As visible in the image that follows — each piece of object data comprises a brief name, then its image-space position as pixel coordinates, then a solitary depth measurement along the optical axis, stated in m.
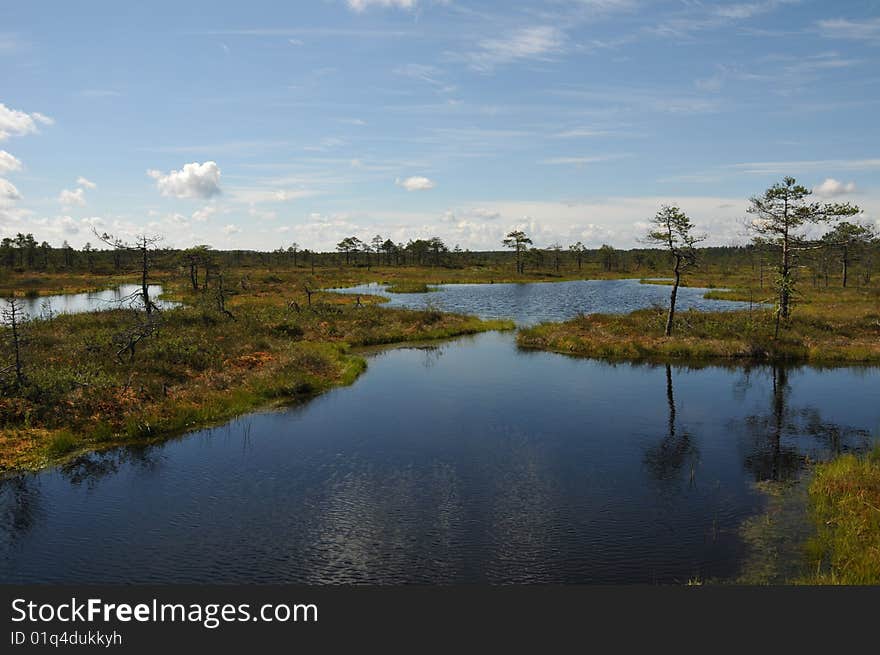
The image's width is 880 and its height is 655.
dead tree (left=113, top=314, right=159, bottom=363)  33.09
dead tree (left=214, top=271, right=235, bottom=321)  48.54
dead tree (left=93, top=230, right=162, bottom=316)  39.07
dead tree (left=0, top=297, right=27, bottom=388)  25.66
